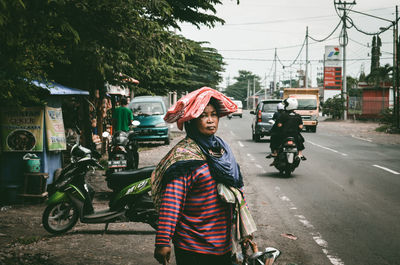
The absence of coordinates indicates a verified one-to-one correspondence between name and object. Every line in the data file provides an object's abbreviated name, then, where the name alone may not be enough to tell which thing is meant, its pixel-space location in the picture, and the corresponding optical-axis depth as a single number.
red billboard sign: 54.28
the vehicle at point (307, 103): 28.84
